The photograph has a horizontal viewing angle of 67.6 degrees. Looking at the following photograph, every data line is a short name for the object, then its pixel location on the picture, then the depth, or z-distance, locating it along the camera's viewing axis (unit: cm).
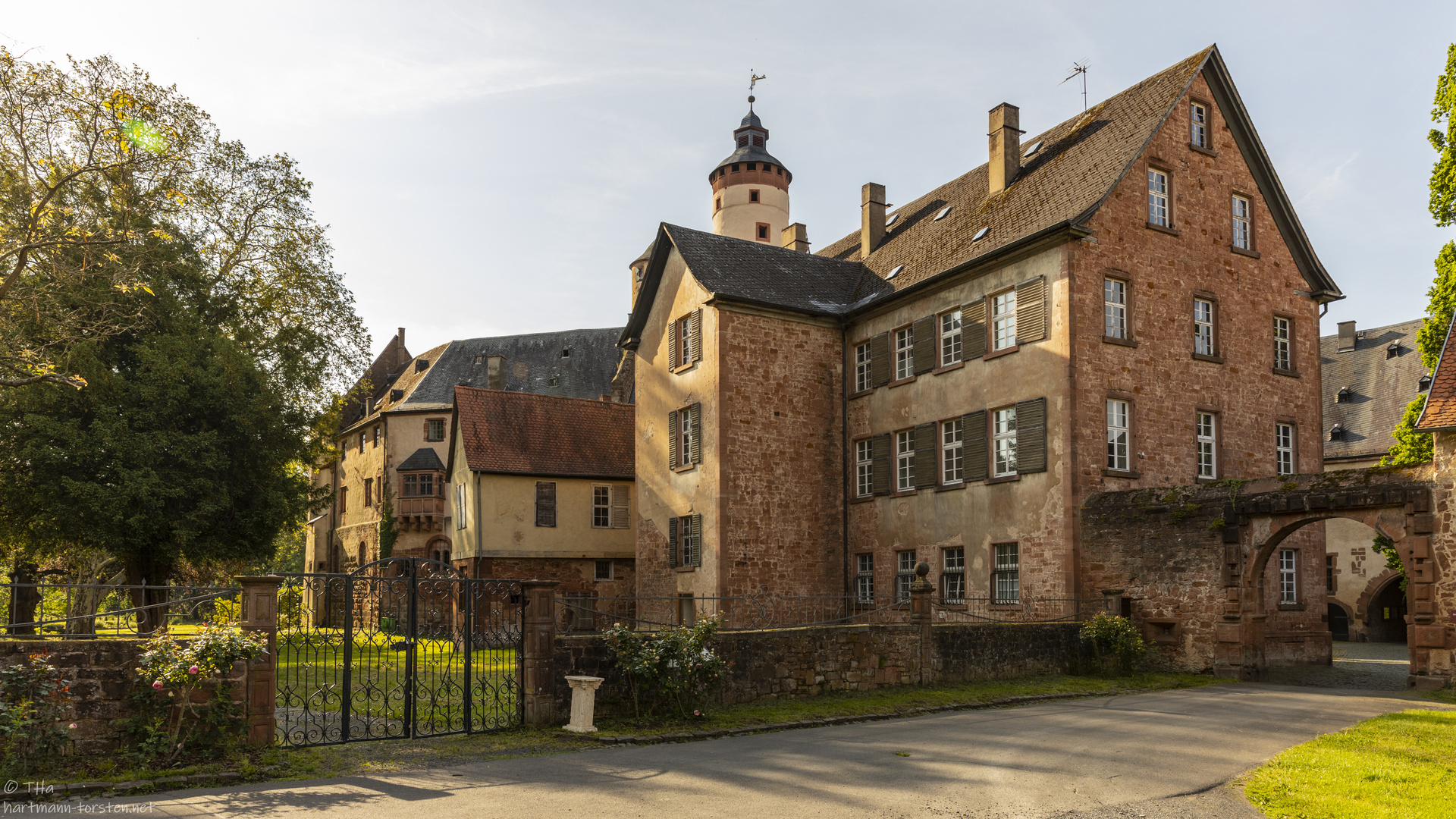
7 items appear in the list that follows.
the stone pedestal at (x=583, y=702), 1248
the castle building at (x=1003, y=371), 2192
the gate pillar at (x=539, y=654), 1266
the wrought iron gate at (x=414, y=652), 1176
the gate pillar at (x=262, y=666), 1077
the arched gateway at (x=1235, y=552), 1642
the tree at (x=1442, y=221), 2431
